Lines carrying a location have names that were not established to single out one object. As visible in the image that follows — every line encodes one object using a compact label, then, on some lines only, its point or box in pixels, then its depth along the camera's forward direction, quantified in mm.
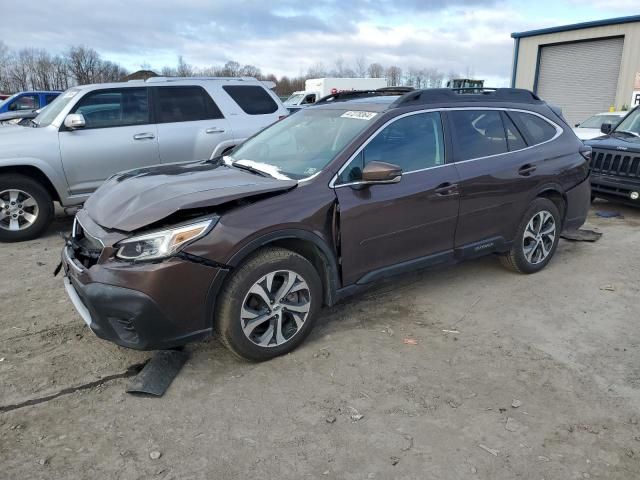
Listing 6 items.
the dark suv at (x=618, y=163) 7551
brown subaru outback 3070
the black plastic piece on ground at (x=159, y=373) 3154
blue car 14352
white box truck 28416
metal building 21516
